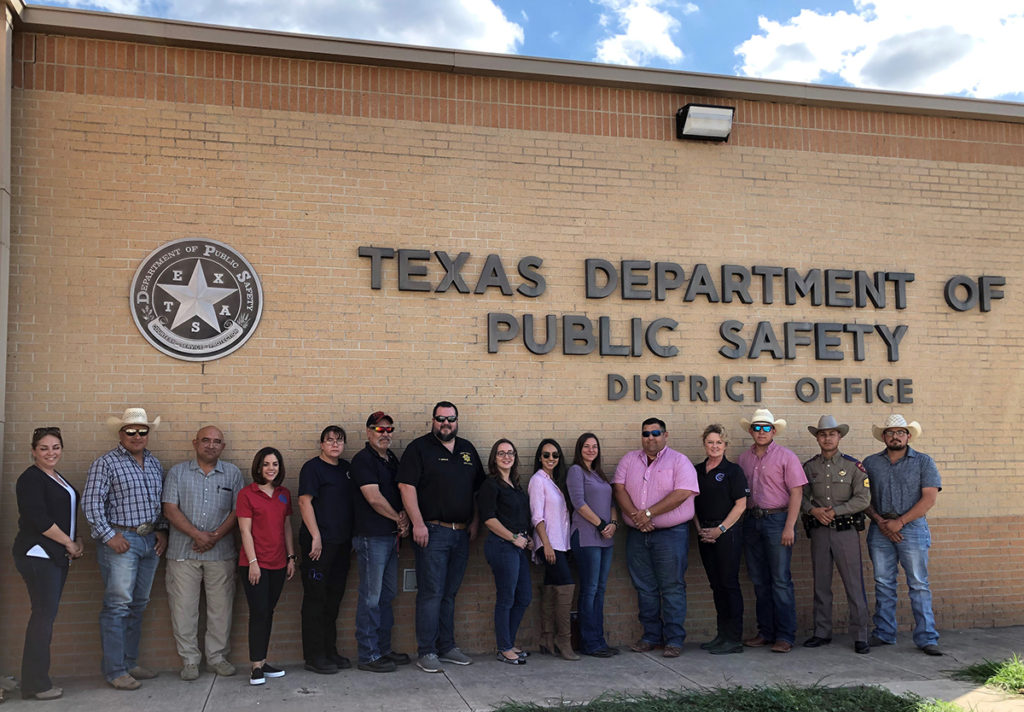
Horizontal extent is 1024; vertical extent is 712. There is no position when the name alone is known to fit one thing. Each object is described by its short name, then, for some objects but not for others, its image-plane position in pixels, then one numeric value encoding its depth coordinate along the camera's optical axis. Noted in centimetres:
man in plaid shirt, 698
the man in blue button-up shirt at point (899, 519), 837
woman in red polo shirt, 718
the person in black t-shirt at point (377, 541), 748
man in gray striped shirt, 729
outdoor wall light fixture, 905
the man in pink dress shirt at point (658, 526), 815
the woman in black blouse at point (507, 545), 768
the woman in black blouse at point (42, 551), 663
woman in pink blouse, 782
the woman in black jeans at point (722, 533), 819
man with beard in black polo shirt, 760
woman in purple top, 800
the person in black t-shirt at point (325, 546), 741
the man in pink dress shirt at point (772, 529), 832
